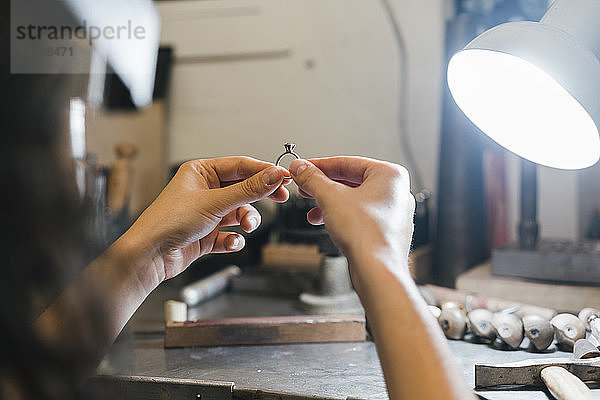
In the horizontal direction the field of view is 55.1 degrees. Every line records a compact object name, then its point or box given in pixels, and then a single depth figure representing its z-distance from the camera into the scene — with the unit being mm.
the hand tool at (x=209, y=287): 1093
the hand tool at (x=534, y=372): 653
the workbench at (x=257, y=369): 673
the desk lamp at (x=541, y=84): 631
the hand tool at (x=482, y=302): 903
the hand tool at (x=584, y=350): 708
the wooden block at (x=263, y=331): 862
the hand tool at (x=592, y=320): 759
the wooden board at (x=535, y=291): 1013
